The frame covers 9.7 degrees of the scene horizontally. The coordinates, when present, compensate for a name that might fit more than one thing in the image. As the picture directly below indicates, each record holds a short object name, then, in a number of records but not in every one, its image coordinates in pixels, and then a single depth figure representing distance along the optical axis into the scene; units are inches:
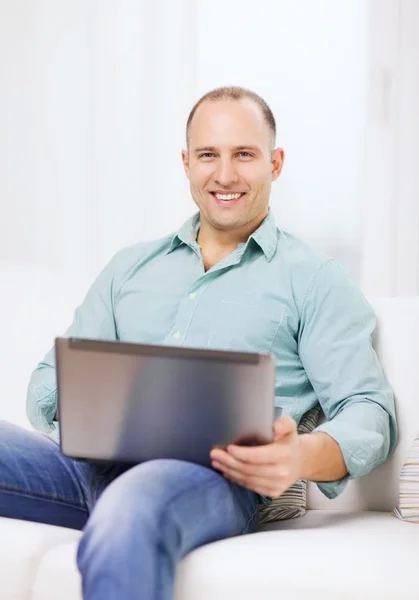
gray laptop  121.0
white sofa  120.8
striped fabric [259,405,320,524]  132.3
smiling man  119.9
